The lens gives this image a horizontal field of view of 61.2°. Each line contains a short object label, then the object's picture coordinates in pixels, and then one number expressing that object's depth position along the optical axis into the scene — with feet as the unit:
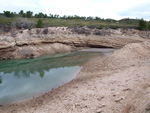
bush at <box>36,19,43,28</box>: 94.53
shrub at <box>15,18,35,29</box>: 93.80
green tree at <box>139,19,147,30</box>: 99.59
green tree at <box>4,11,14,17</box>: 151.12
